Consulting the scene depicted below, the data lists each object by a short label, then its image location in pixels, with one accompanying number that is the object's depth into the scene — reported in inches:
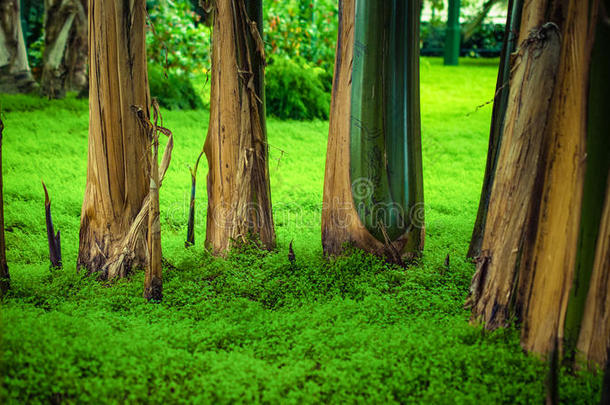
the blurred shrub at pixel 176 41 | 406.4
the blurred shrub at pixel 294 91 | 367.6
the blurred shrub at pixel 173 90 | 368.5
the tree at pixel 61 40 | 344.2
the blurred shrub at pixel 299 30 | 423.8
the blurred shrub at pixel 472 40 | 713.3
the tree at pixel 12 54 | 339.6
